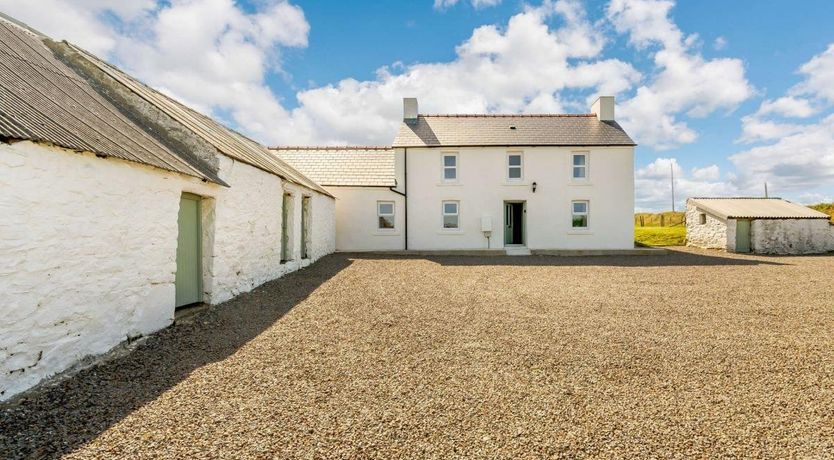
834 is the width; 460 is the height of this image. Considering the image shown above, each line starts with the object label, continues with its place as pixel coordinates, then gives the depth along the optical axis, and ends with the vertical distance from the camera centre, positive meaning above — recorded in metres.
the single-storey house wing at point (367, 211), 18.55 +1.14
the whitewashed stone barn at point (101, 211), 3.86 +0.33
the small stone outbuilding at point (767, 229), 19.25 +0.29
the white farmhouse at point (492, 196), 18.58 +1.86
